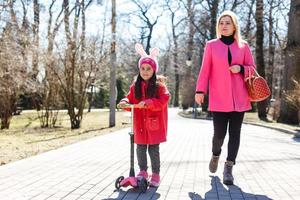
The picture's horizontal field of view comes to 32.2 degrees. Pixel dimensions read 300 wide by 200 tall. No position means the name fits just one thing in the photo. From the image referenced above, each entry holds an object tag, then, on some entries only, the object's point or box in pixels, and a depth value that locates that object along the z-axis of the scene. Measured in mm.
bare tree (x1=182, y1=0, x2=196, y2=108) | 45194
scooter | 5727
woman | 6312
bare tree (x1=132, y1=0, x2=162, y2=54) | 47375
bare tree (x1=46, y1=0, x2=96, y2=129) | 18906
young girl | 6000
